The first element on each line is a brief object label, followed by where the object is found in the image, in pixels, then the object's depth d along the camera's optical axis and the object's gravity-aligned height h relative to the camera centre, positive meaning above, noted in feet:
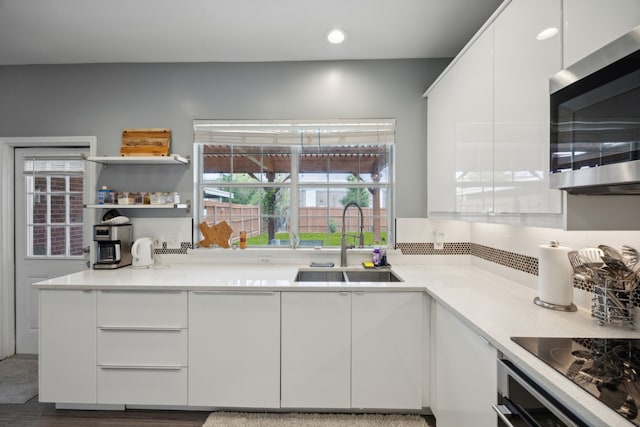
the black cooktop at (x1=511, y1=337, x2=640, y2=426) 2.43 -1.47
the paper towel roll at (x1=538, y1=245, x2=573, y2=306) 4.46 -0.90
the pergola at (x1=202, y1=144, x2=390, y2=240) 8.94 +1.59
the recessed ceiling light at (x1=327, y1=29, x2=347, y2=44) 7.07 +4.37
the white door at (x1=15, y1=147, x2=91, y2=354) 8.88 -0.29
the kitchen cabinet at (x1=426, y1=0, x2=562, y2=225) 3.97 +1.70
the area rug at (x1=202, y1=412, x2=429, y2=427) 6.09 -4.30
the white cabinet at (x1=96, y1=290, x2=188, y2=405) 6.23 -2.74
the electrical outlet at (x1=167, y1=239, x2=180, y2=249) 8.55 -0.84
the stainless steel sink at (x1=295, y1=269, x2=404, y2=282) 7.82 -1.60
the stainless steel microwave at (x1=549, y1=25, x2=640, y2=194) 2.61 +0.95
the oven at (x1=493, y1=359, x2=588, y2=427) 2.67 -1.92
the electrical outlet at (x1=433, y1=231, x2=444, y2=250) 8.33 -0.71
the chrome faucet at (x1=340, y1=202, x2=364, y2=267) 8.04 -0.81
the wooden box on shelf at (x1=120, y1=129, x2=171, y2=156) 8.27 +2.06
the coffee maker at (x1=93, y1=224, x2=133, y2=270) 7.65 -0.83
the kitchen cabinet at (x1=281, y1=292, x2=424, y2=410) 6.10 -2.80
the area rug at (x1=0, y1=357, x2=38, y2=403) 7.02 -4.26
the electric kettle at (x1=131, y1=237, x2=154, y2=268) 7.88 -1.02
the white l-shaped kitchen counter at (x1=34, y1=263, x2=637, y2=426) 6.10 -2.53
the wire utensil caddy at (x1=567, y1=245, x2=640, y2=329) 3.78 -0.85
